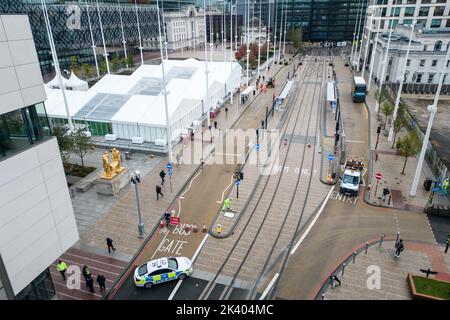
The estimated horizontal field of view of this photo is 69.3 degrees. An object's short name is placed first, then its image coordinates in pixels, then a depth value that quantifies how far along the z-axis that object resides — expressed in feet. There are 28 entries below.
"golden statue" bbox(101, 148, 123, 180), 90.12
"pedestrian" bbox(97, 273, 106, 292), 58.85
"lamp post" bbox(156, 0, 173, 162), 104.78
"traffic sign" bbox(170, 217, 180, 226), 75.71
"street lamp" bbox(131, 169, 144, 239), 73.72
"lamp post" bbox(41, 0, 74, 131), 118.73
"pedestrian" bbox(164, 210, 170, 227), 78.18
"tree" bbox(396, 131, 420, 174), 98.58
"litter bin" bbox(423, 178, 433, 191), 91.81
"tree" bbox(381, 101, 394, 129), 132.57
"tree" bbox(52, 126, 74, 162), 97.97
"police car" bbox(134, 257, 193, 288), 60.85
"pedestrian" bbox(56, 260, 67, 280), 61.87
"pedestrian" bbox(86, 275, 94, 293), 59.49
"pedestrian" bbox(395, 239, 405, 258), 66.90
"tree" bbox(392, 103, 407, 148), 116.78
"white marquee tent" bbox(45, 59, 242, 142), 122.01
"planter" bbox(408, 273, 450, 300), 56.85
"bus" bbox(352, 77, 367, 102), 177.17
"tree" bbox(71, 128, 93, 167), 101.56
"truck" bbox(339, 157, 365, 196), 90.17
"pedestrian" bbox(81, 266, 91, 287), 59.77
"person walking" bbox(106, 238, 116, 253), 68.01
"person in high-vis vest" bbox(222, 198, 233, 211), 83.25
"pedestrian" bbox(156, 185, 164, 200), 87.19
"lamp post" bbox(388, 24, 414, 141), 122.93
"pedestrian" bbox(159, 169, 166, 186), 93.85
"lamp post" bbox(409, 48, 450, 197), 78.48
